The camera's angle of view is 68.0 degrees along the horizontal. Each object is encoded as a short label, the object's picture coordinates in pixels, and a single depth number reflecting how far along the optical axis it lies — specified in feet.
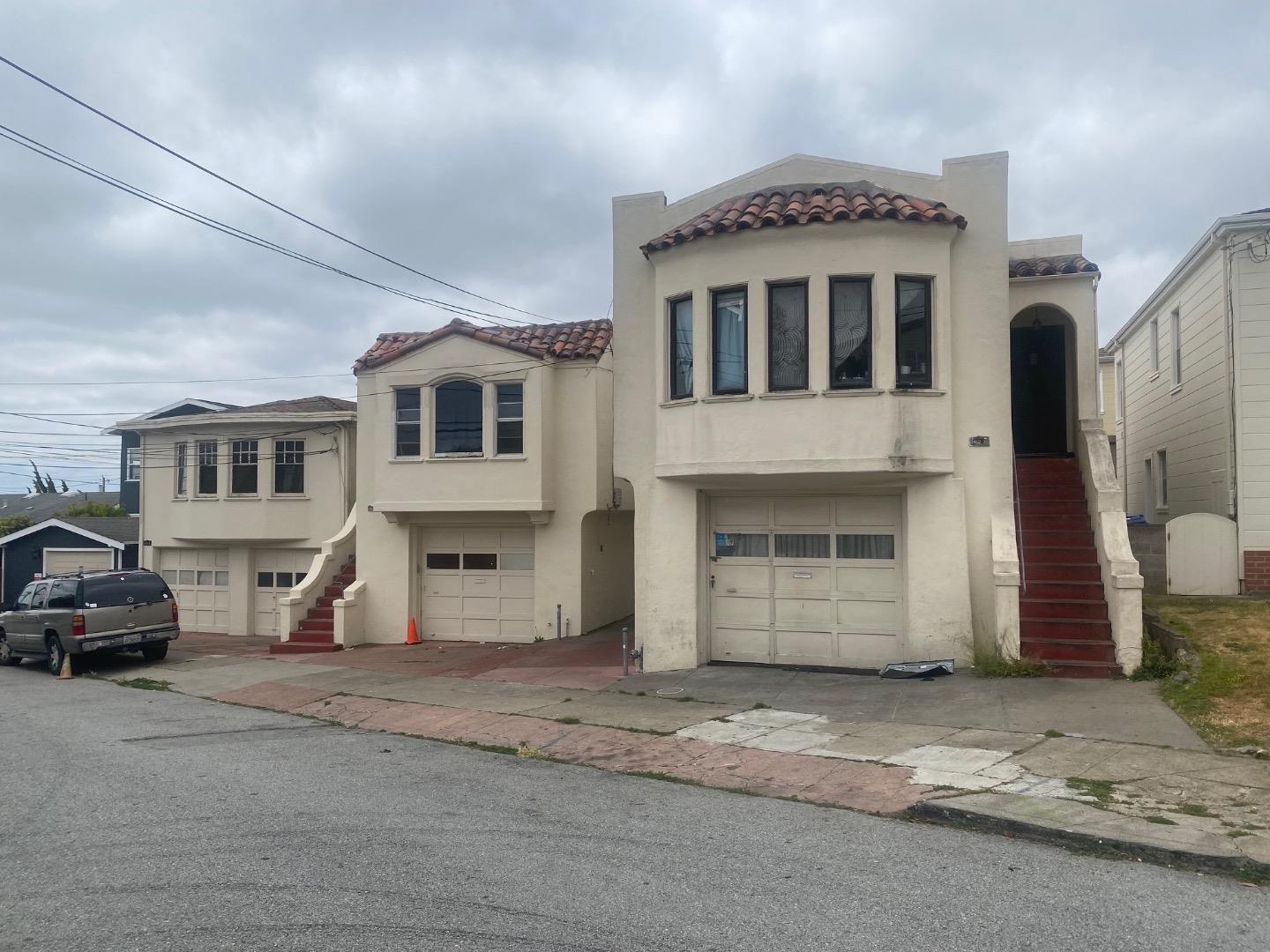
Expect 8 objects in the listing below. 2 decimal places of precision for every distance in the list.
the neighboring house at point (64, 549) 94.17
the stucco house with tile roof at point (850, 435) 40.04
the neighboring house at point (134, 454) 90.63
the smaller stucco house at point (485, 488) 58.44
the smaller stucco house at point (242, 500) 73.61
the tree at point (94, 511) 117.50
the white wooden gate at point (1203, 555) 48.11
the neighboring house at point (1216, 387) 48.65
